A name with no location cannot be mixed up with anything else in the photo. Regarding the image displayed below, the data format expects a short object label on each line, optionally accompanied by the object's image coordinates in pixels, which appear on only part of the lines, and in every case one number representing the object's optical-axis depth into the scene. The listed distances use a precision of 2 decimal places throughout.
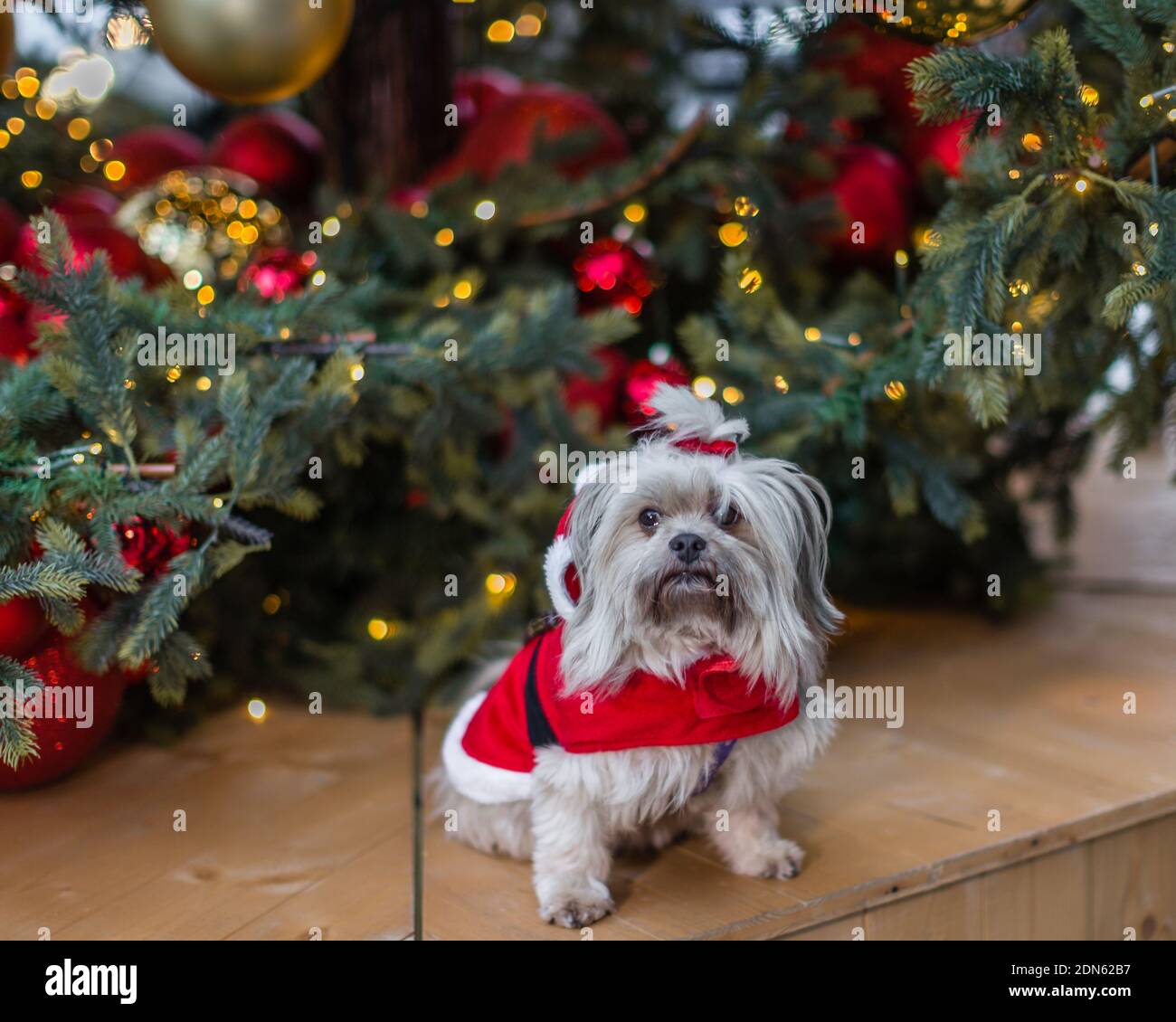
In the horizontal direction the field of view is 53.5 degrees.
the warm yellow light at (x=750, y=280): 2.07
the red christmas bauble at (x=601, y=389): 2.38
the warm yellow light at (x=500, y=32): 3.25
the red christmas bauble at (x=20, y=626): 1.64
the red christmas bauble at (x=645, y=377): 2.20
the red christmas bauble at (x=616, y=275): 2.42
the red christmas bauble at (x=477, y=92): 2.70
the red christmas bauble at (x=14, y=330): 2.02
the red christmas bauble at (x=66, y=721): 1.75
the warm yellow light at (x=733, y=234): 2.37
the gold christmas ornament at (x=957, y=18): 1.66
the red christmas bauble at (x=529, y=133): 2.44
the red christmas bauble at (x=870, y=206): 2.35
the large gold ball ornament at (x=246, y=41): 1.68
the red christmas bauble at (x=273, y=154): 2.54
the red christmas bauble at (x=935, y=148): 2.26
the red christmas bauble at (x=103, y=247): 2.11
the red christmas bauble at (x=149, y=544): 1.70
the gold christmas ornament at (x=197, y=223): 2.29
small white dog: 1.41
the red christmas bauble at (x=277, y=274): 2.12
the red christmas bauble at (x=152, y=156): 2.59
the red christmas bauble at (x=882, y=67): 2.42
